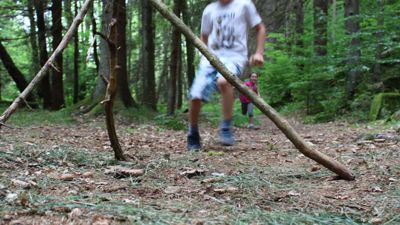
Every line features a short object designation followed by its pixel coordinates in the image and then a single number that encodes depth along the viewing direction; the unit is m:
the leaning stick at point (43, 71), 2.84
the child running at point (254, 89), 9.38
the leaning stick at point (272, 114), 2.84
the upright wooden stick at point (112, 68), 3.12
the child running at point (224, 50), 4.56
